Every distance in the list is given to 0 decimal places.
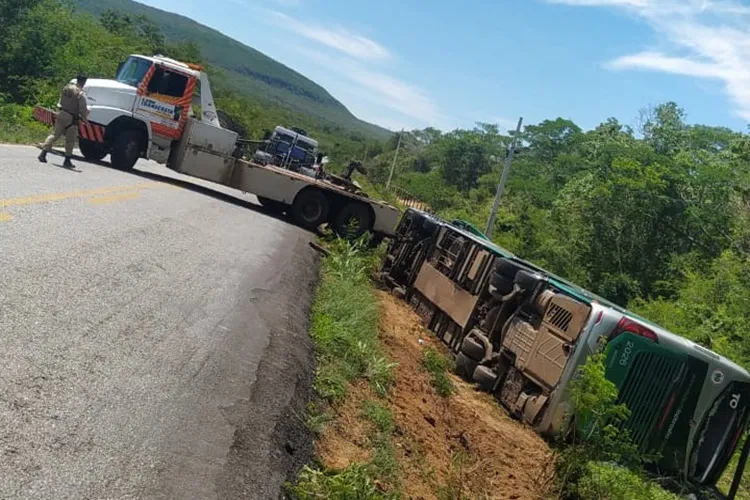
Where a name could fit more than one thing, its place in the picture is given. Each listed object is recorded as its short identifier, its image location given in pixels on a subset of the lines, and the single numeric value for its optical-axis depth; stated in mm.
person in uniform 13805
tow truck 15914
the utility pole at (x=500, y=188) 31500
